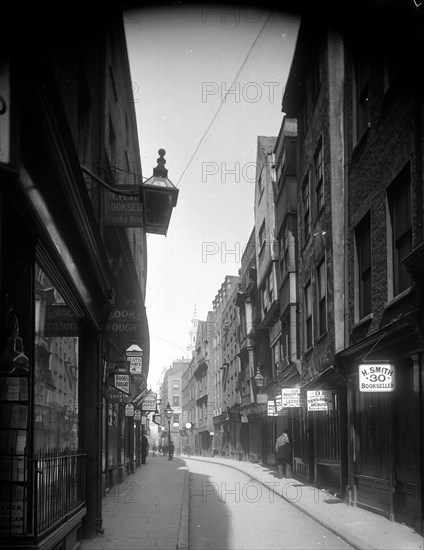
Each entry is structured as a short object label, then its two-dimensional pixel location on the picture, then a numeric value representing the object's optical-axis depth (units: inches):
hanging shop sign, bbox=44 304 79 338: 336.5
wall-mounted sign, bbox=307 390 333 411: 718.5
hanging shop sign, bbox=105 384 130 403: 695.3
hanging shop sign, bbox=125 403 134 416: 1015.1
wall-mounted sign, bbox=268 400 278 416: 1070.4
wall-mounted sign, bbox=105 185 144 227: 483.8
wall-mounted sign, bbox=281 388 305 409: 886.4
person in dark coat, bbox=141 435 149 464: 1643.8
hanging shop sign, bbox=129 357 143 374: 835.4
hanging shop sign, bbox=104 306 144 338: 524.4
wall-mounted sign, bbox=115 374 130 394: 701.3
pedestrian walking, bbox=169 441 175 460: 1977.1
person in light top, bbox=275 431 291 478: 951.0
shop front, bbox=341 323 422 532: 480.7
